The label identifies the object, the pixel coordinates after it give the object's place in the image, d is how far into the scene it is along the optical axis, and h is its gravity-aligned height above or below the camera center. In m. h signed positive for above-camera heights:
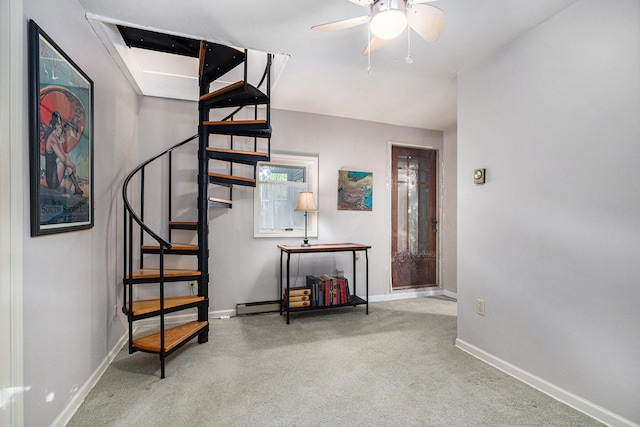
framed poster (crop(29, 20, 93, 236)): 1.38 +0.42
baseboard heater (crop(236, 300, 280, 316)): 3.39 -1.08
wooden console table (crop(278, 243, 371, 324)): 3.21 -0.39
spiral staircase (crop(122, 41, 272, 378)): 2.26 +0.25
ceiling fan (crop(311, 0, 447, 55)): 1.52 +1.07
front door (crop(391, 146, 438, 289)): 4.28 -0.05
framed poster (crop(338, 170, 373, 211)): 3.97 +0.33
